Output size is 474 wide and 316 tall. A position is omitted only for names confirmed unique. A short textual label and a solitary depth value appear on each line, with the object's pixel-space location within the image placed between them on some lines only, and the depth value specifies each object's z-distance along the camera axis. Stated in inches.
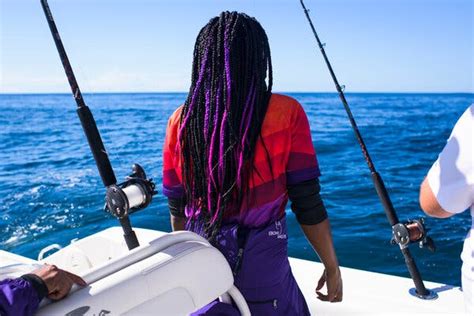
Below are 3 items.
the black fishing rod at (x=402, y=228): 95.7
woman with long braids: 57.0
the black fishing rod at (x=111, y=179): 59.0
